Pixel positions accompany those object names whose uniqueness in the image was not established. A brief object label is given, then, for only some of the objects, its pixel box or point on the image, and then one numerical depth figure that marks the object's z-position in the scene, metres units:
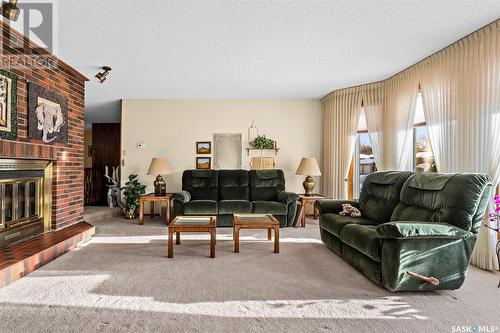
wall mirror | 5.88
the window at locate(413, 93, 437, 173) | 3.98
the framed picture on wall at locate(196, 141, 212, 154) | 5.87
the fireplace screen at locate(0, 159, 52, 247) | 2.98
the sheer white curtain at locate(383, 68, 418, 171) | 4.15
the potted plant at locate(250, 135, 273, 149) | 5.75
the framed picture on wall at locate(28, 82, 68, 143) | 3.21
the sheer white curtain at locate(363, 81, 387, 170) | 4.84
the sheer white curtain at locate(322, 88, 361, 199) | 5.21
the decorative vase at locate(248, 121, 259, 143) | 5.85
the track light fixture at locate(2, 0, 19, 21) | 2.17
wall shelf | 5.86
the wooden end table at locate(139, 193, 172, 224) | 4.92
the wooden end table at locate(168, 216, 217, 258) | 3.15
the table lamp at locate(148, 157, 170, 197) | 5.23
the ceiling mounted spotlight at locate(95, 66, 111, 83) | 3.96
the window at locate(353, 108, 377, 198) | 5.24
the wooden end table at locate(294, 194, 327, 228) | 4.82
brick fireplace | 2.99
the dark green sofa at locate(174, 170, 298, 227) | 4.74
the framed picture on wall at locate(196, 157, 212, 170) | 5.88
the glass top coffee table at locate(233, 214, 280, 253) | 3.36
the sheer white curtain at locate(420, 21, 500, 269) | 2.83
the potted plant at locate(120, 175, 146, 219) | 5.46
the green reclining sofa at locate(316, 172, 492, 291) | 2.21
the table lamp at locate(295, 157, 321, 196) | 5.20
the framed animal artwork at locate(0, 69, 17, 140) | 2.79
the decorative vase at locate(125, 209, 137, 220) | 5.45
